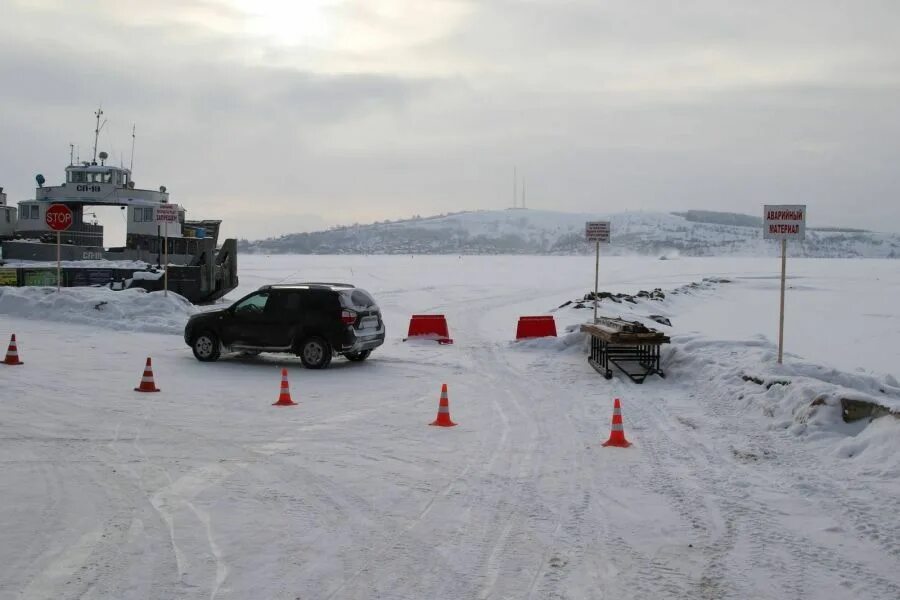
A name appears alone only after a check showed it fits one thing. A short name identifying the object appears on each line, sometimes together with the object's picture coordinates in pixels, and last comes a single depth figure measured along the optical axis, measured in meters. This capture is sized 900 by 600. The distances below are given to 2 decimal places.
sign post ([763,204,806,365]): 13.74
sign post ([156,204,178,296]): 23.41
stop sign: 24.10
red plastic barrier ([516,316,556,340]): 20.39
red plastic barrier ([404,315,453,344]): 21.31
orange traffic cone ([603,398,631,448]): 9.33
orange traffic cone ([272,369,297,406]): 11.95
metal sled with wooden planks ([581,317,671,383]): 14.20
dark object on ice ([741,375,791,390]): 11.29
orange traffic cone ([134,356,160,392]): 12.88
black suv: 15.92
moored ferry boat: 33.12
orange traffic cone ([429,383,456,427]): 10.55
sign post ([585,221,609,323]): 20.24
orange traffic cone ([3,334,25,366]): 15.34
